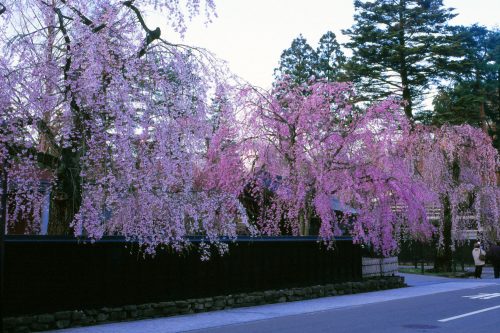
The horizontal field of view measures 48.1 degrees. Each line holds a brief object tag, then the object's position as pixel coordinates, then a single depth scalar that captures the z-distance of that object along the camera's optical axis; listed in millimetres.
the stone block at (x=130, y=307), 13889
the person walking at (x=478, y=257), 28453
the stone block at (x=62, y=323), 12344
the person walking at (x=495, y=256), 28766
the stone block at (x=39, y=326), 11889
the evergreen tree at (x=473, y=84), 37125
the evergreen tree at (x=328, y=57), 55250
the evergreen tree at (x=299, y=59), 55438
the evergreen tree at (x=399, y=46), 38344
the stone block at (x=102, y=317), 13198
